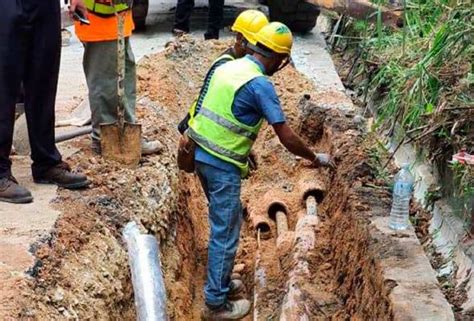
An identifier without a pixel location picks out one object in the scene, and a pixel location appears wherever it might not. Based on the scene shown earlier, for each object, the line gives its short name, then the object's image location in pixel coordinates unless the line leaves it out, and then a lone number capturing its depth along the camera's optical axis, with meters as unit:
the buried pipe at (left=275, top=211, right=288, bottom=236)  5.81
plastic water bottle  4.59
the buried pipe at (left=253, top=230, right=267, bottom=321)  5.09
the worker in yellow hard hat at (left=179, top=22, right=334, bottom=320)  4.74
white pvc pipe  3.59
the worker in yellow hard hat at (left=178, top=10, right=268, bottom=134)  4.85
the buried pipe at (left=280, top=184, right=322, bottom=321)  4.59
